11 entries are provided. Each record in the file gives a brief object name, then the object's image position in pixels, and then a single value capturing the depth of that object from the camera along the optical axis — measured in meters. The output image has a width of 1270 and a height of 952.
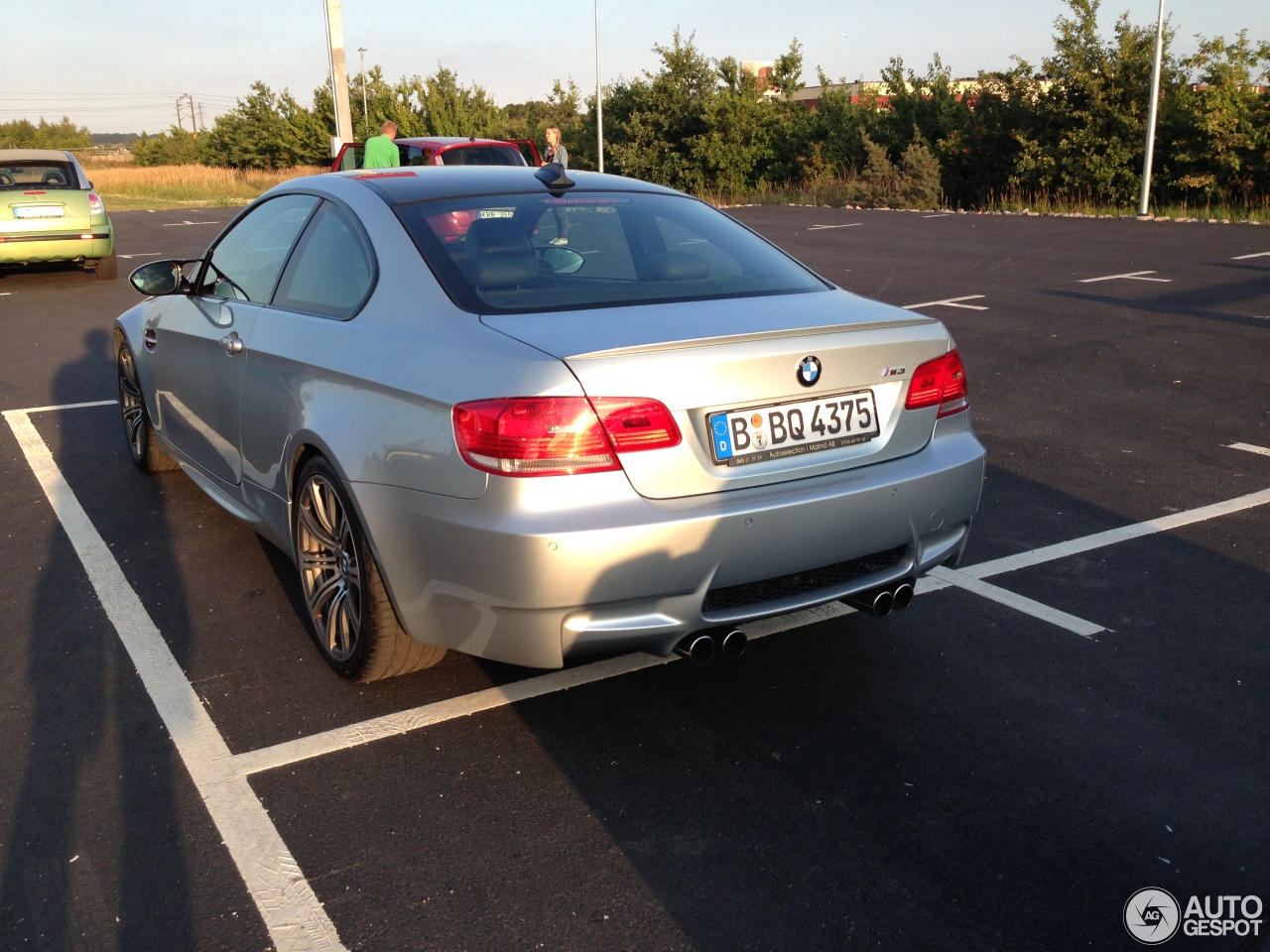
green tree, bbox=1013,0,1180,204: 26.70
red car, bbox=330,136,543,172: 15.70
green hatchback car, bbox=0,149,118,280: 15.17
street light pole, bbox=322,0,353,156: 25.70
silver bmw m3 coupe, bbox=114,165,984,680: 3.04
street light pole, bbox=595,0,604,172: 39.06
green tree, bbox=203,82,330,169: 54.72
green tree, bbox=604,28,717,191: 38.91
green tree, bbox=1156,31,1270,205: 24.59
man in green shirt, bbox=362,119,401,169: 14.97
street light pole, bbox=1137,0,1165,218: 22.44
